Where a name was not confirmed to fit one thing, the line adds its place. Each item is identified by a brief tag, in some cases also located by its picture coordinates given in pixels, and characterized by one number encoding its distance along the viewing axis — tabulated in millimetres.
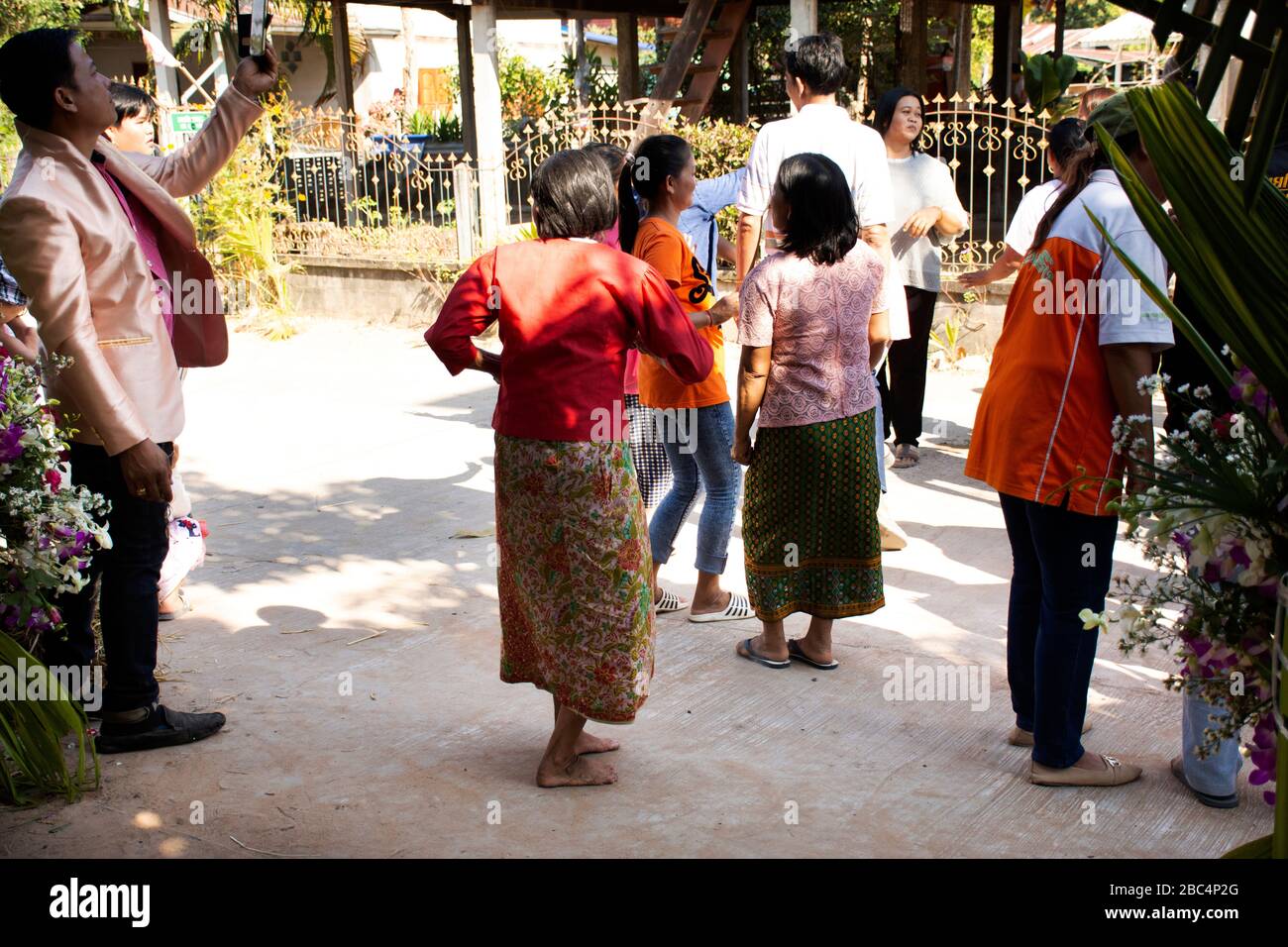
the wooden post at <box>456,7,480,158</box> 16578
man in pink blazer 3211
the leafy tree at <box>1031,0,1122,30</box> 50375
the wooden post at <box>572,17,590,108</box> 19969
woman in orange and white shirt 2992
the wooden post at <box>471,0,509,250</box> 11430
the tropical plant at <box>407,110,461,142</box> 24266
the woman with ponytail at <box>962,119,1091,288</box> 5090
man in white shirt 4980
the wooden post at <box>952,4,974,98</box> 16562
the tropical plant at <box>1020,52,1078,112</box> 14977
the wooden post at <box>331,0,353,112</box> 15836
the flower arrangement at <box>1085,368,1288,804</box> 1672
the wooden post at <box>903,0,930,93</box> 16188
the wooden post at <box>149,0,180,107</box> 14070
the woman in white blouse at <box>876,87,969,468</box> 5984
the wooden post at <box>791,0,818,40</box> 10367
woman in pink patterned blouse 3875
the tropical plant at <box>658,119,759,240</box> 10820
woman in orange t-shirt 4312
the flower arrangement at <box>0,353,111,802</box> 2992
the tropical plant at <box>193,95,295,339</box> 11289
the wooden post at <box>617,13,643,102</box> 17453
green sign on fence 11484
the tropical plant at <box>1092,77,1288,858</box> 1536
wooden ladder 11688
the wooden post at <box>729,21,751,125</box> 15055
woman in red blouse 3141
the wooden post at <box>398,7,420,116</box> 28281
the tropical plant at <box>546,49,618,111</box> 18484
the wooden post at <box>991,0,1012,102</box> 16797
